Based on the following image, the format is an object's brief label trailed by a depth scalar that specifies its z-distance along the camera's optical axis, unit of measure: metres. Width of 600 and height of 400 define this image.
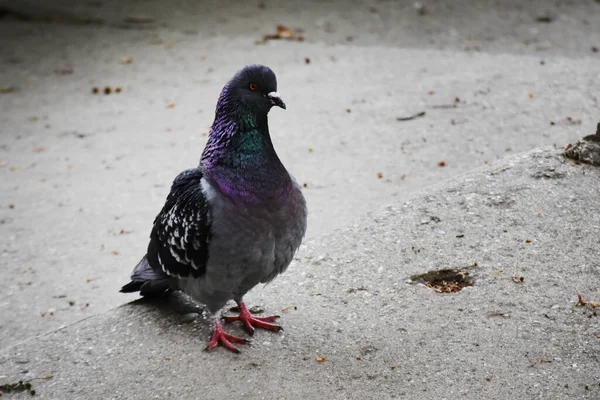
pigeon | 6.22
